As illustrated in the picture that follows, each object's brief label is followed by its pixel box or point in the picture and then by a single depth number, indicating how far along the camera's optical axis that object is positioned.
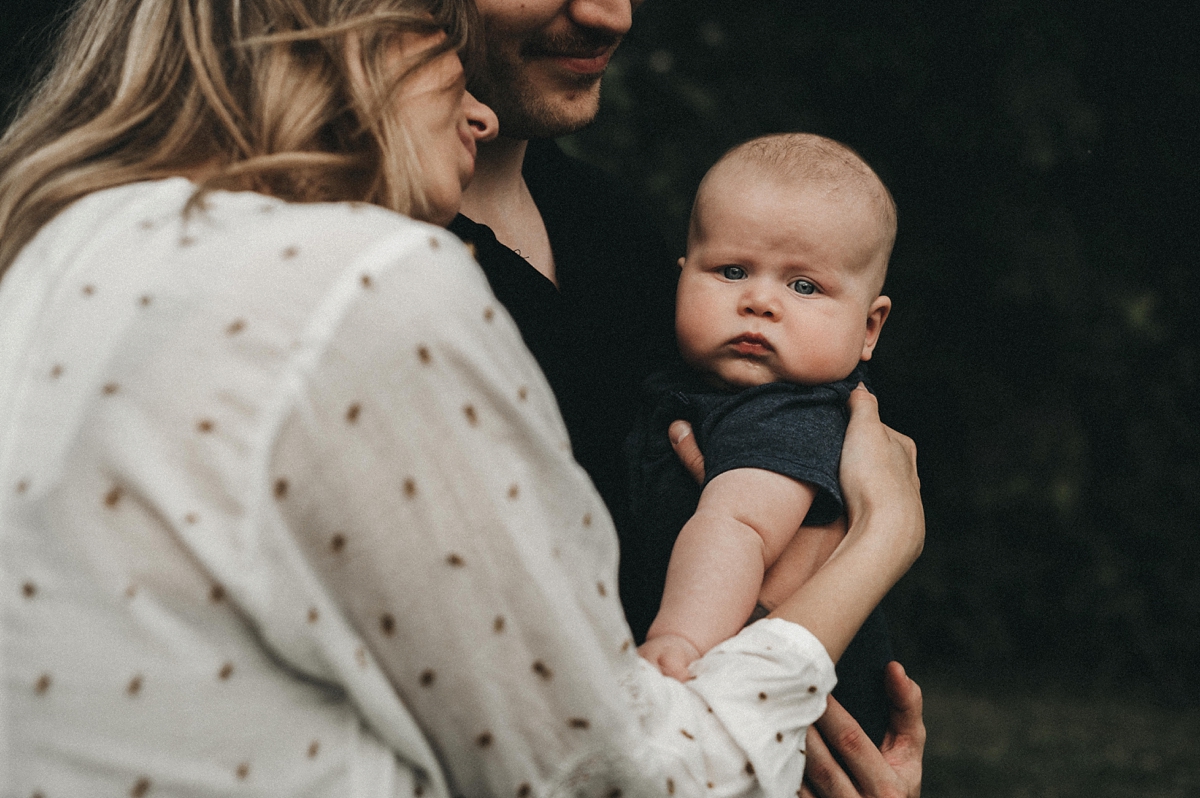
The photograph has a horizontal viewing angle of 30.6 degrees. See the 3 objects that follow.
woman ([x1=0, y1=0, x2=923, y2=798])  0.98
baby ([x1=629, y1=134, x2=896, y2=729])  1.26
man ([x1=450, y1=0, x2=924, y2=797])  1.26
